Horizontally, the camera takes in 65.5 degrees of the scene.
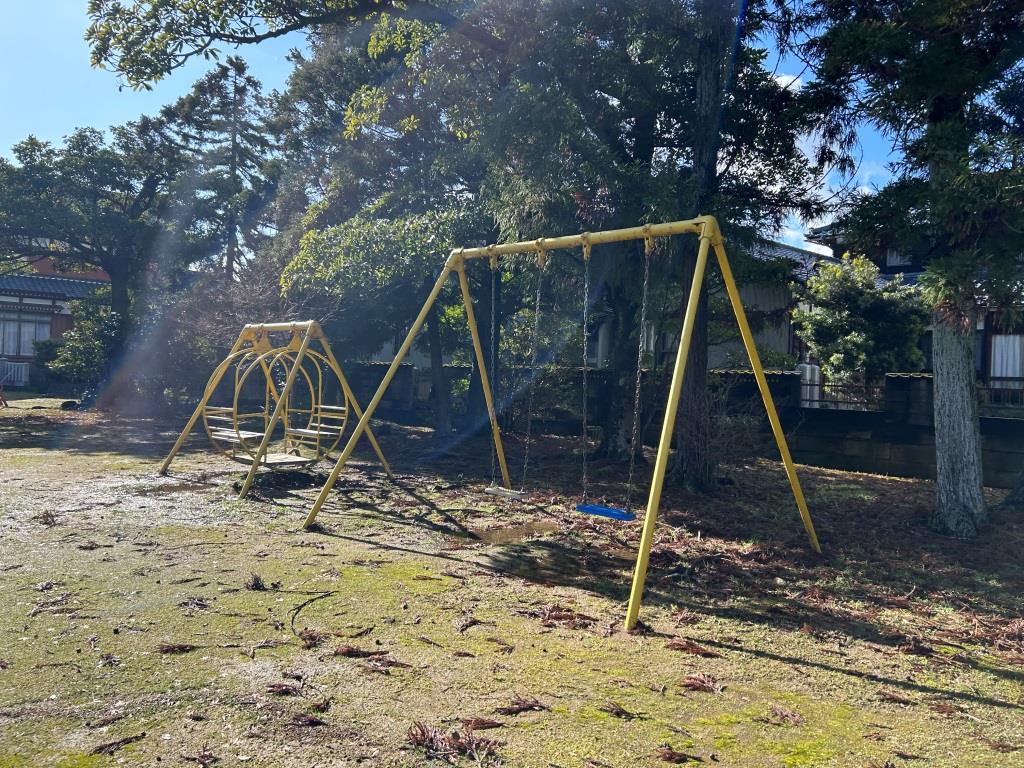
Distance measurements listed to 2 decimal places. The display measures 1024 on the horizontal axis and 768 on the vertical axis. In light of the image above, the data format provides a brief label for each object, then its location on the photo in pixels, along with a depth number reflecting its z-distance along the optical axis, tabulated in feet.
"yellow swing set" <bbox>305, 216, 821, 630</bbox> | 16.10
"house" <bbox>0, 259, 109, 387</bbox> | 94.12
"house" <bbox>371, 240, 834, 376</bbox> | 42.16
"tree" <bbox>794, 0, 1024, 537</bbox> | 19.58
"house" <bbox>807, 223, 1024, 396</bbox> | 42.42
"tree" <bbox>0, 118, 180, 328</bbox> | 61.21
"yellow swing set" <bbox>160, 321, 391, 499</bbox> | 29.17
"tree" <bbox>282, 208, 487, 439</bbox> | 38.60
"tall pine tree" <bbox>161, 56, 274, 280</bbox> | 75.15
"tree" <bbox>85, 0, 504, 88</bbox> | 31.35
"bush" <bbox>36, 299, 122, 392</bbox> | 63.46
